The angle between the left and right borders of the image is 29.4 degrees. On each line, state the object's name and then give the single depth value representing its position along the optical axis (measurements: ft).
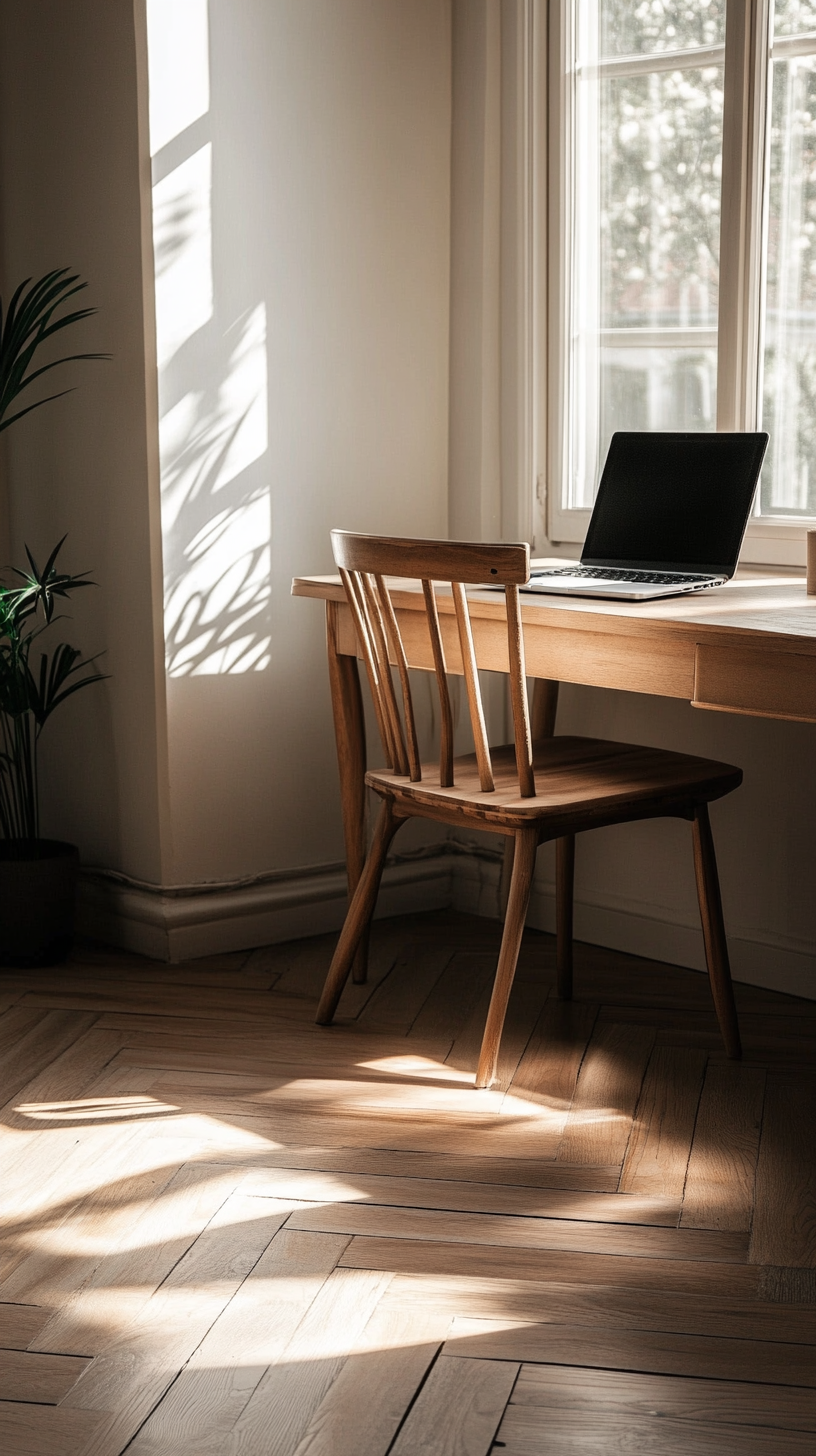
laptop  8.38
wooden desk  6.63
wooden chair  7.36
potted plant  9.31
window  8.89
